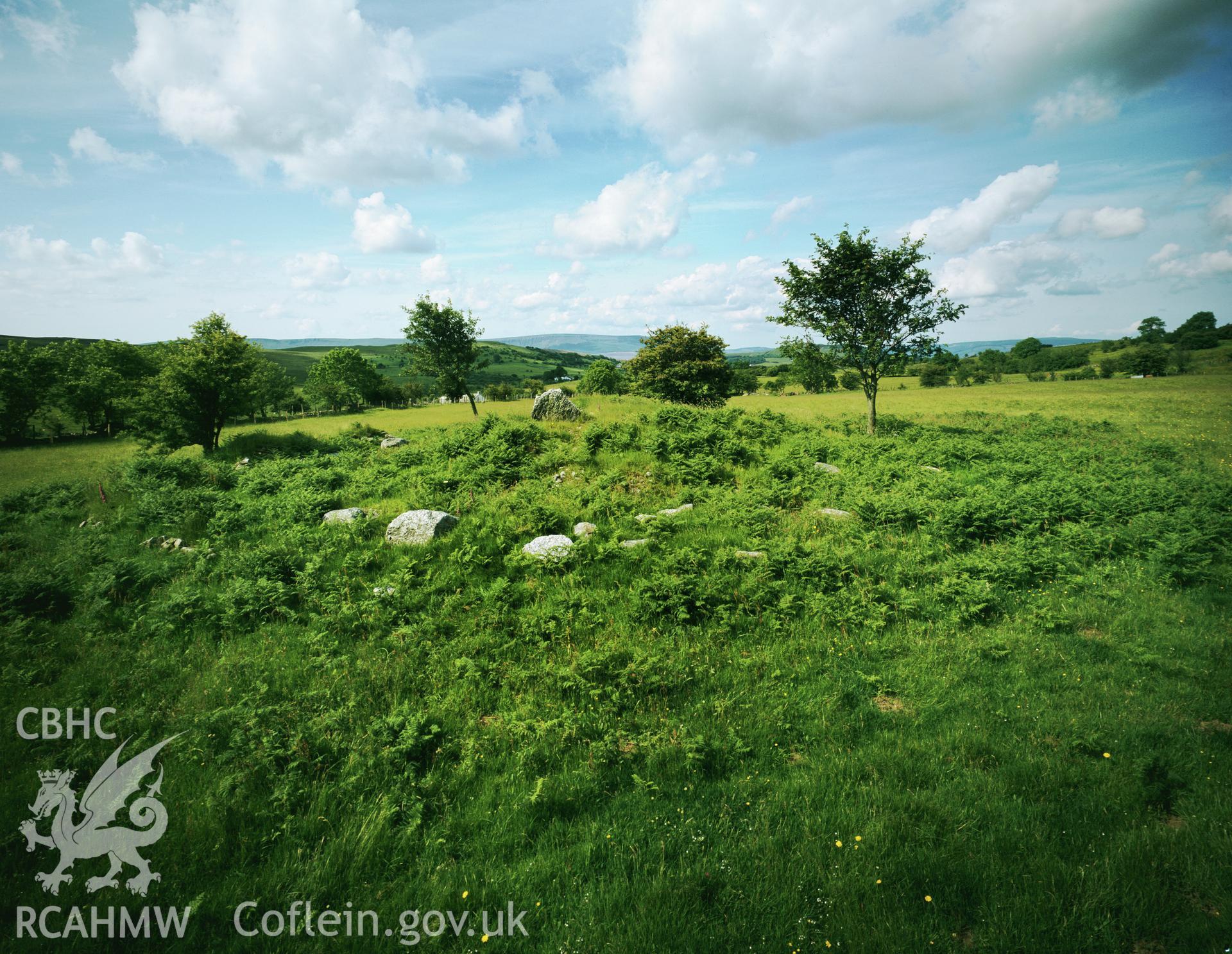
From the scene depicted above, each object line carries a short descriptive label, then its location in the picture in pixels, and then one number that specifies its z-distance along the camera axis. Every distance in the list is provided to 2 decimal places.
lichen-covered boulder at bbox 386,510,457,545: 11.28
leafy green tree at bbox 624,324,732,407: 49.84
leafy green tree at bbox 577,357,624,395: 84.94
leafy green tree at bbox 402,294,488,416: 46.03
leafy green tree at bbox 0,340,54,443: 46.97
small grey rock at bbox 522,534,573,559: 10.34
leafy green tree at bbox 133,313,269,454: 27.03
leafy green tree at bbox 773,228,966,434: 27.77
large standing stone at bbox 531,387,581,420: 22.23
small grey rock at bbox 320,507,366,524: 12.48
